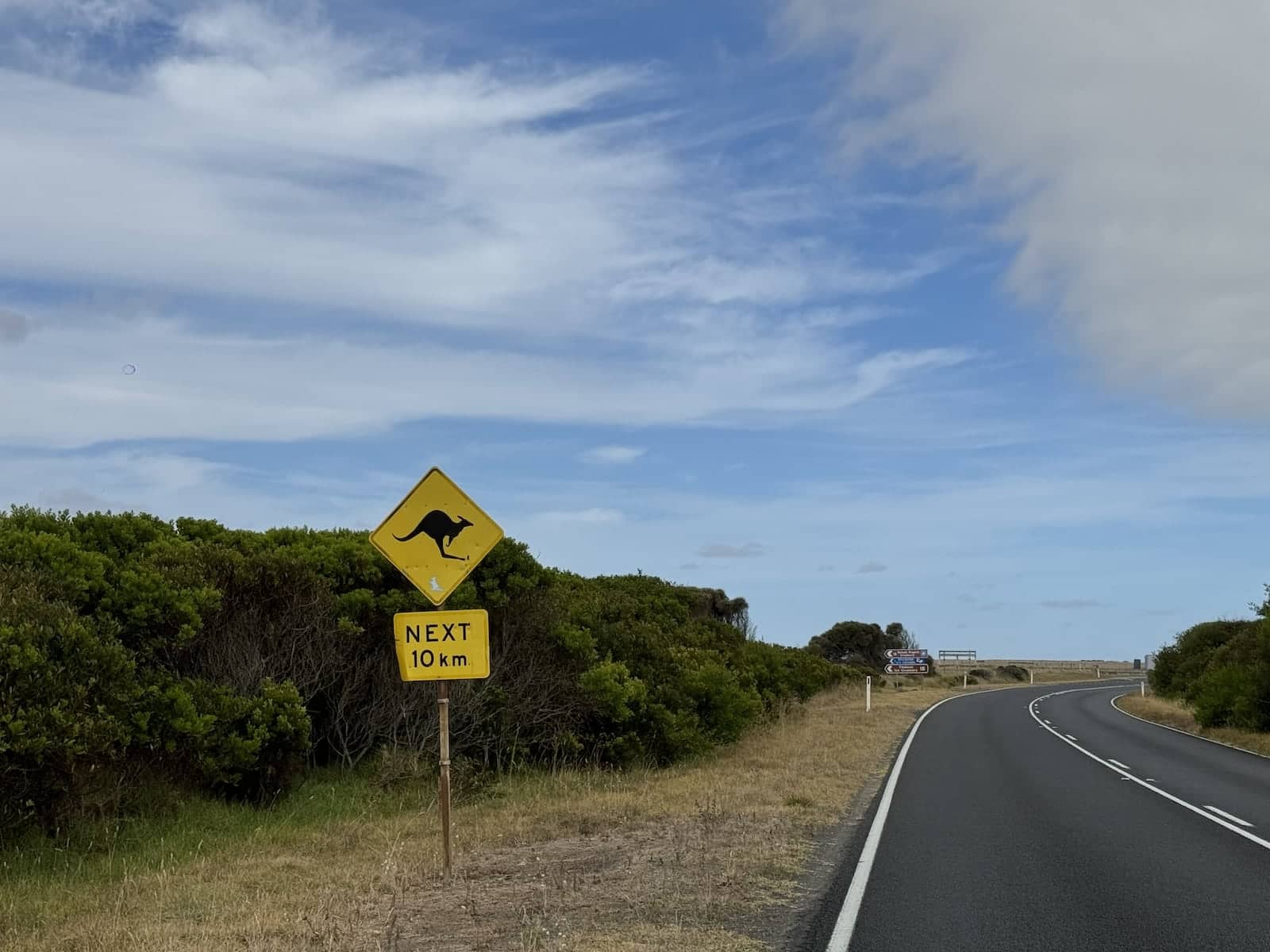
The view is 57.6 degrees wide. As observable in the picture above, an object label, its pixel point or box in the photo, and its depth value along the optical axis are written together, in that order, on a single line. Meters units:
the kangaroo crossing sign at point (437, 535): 10.25
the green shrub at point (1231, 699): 29.86
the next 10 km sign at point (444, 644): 10.23
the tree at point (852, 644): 90.12
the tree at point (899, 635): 100.51
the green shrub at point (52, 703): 10.13
